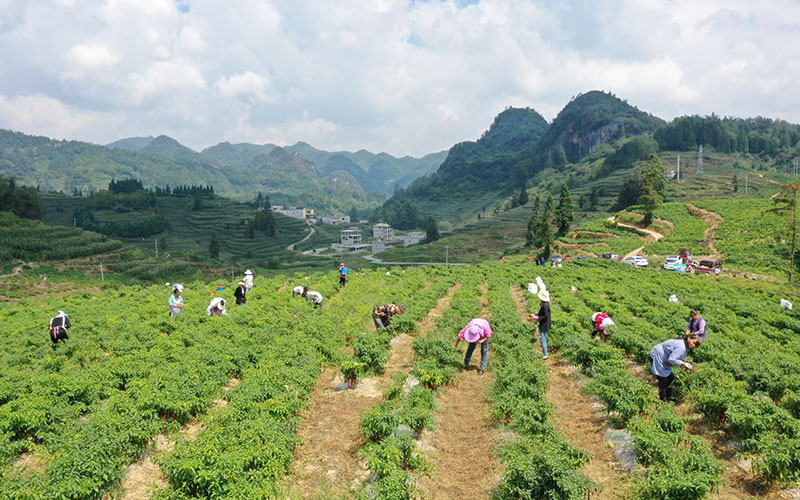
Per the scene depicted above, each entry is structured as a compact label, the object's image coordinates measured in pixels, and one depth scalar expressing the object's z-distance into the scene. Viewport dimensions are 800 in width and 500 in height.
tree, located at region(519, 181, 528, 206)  168.12
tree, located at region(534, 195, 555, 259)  66.88
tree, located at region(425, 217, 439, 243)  146.88
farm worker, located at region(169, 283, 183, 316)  20.56
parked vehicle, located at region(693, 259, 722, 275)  45.31
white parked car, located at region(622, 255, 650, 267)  50.38
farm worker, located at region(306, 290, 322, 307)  22.56
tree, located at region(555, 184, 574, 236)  75.38
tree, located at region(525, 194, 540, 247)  80.38
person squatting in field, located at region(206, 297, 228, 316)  19.83
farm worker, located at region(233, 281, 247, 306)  22.55
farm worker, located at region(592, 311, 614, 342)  16.28
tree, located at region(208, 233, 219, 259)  112.50
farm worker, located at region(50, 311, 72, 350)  16.55
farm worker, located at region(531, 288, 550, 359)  14.81
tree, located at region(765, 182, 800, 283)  50.72
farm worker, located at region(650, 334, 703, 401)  10.51
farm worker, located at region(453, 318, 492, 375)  13.34
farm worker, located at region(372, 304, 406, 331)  17.22
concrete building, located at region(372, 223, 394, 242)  183.75
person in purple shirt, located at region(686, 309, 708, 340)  12.77
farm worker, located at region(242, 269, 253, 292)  24.93
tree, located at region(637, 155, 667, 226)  74.44
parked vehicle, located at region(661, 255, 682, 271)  48.34
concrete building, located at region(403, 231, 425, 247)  163.98
